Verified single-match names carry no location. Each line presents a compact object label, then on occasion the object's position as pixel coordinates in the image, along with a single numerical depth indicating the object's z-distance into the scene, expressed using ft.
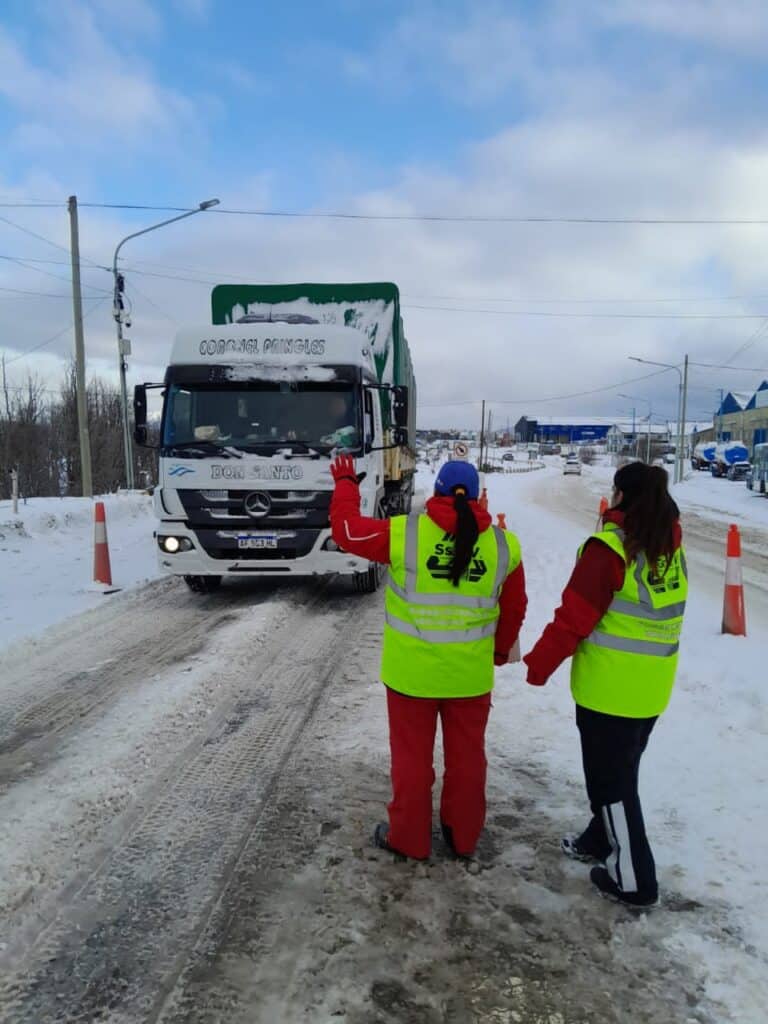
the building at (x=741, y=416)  226.79
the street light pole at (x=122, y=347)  69.44
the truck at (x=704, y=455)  199.52
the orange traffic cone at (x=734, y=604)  21.94
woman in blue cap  9.36
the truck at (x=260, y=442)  24.12
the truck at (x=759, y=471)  104.47
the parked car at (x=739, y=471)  166.71
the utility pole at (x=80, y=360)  61.46
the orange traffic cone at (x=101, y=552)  28.50
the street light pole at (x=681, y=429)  128.67
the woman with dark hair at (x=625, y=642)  8.39
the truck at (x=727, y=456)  172.76
